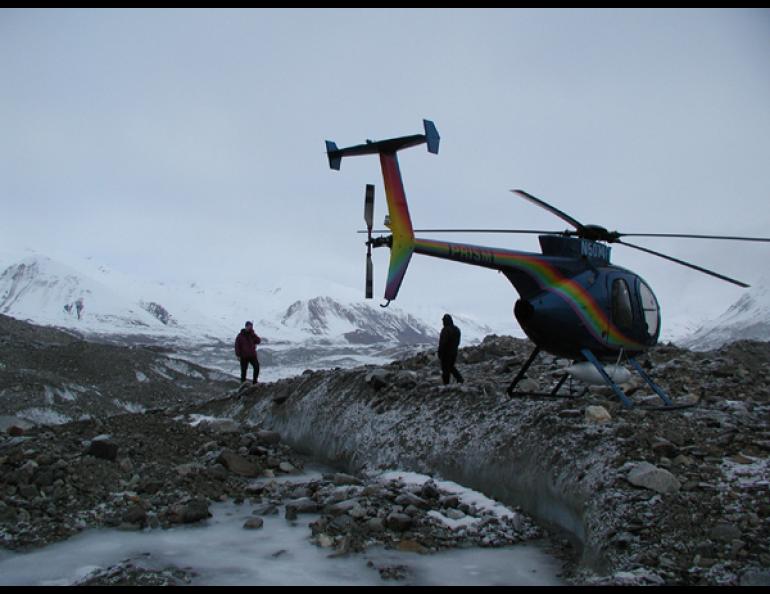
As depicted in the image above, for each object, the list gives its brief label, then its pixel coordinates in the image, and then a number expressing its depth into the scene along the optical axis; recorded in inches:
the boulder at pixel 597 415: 345.4
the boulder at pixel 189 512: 301.7
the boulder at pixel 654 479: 257.6
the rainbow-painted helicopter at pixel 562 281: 388.5
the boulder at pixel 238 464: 403.5
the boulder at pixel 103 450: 382.6
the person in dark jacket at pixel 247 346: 716.7
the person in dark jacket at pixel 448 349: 517.0
